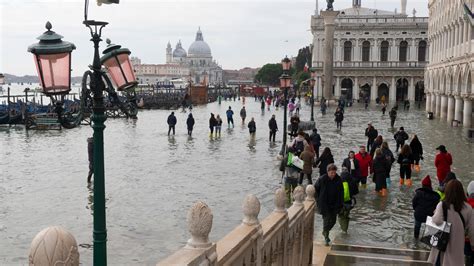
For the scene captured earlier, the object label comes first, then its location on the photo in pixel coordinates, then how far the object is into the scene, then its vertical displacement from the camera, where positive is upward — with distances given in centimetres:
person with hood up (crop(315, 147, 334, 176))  1234 -166
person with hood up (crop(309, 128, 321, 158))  1671 -169
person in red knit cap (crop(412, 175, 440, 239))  830 -172
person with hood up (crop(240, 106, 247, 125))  3233 -177
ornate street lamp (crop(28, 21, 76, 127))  460 +17
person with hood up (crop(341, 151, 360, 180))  1222 -181
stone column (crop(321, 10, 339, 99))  5256 +321
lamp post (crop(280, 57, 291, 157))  1764 +19
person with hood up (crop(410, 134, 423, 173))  1489 -174
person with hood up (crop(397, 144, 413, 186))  1335 -188
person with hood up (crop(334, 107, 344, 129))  2758 -160
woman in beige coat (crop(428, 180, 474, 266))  545 -129
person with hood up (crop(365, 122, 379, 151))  1867 -165
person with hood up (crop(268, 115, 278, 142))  2298 -177
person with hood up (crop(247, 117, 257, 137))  2428 -187
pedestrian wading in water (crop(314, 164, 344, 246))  830 -167
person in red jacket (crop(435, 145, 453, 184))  1205 -168
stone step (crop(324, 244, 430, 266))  738 -237
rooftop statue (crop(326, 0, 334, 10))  5064 +730
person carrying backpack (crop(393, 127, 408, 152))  1770 -166
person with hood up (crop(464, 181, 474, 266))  663 -193
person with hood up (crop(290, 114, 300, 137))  1877 -140
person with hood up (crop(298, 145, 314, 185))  1248 -166
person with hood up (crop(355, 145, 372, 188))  1257 -176
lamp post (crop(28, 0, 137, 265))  459 +1
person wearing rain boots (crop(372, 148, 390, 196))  1222 -191
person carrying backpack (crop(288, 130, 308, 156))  1313 -145
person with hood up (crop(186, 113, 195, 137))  2566 -185
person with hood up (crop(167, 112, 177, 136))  2626 -177
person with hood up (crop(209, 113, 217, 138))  2503 -176
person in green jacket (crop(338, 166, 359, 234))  911 -183
